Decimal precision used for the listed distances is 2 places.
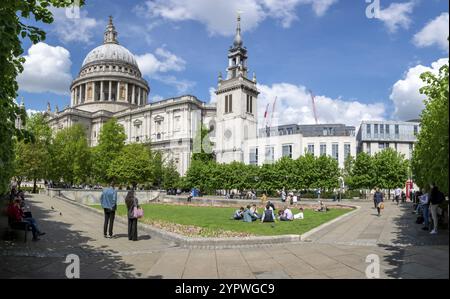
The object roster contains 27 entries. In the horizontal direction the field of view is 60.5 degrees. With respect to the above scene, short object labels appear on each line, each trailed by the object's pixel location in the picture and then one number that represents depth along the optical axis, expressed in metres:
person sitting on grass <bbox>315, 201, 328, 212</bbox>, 31.51
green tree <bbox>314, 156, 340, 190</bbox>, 62.06
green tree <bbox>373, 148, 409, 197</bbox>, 61.12
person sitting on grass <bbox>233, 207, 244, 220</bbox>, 23.08
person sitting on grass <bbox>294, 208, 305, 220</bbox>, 23.64
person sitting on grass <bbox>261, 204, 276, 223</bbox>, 21.27
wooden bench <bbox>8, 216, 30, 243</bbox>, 13.77
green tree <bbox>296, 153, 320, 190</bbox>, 62.81
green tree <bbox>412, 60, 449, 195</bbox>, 8.14
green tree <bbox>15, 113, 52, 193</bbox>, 53.06
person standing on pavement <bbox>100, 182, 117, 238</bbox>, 15.78
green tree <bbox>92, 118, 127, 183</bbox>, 67.21
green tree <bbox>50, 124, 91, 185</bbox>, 65.07
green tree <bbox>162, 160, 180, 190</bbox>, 82.23
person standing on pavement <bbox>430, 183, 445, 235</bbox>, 13.18
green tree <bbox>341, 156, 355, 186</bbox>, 80.38
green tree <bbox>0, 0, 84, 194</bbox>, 7.77
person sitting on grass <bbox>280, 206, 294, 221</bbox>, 22.45
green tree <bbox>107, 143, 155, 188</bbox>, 62.56
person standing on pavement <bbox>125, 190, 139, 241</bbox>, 15.23
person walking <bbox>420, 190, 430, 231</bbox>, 16.36
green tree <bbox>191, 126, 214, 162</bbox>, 83.81
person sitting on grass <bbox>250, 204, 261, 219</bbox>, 22.35
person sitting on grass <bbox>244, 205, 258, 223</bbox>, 21.88
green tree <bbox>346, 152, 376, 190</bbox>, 61.60
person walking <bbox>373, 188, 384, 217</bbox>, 26.84
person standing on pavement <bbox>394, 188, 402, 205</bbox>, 44.17
